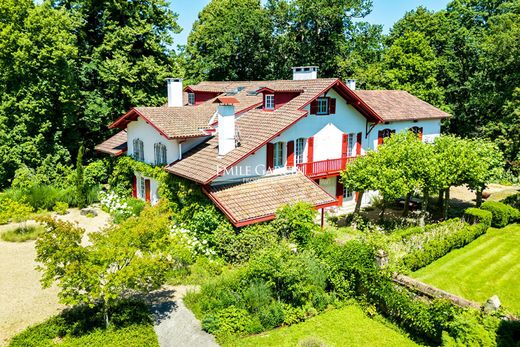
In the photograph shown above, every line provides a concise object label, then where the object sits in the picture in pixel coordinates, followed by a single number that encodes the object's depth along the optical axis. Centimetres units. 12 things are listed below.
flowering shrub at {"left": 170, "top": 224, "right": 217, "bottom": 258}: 1925
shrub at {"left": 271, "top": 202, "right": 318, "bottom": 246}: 1938
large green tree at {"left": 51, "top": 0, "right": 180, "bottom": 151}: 3238
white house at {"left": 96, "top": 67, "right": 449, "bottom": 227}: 2103
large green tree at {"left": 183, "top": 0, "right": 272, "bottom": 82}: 4809
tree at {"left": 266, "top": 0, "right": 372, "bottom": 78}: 4716
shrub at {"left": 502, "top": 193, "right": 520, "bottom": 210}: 2711
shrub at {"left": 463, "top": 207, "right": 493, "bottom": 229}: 2342
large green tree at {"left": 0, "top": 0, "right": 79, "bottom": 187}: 2820
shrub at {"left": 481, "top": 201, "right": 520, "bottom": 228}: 2441
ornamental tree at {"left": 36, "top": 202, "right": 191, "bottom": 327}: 1270
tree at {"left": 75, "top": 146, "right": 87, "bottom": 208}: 2814
